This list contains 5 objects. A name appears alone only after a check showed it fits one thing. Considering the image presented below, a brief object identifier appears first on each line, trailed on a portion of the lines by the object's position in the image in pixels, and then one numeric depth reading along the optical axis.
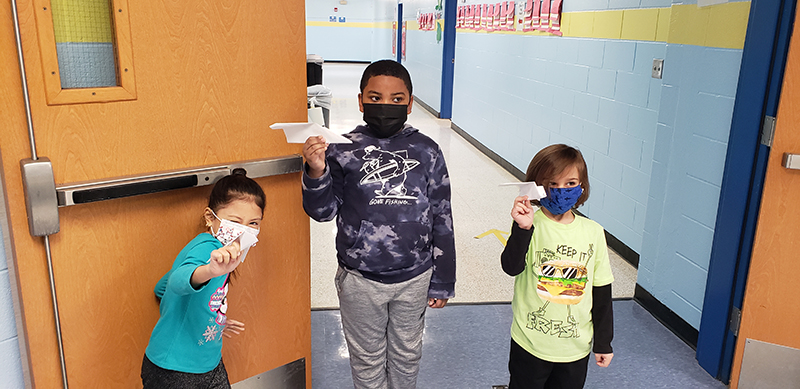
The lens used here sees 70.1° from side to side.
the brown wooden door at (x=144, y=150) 1.39
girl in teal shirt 1.49
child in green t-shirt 1.67
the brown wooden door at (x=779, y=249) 2.04
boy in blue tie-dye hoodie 1.69
